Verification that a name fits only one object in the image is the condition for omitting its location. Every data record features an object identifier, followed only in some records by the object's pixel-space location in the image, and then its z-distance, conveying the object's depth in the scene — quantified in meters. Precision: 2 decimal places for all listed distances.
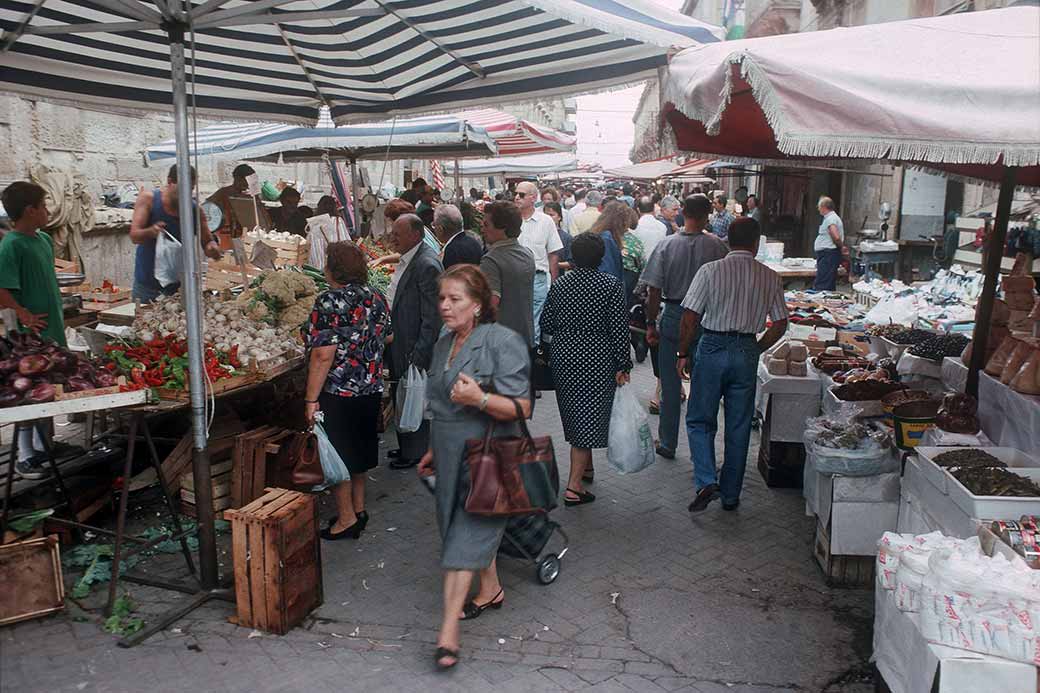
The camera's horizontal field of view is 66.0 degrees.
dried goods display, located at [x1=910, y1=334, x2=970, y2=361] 5.39
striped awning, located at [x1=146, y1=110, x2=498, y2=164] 9.73
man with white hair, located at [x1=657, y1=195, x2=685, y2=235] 11.38
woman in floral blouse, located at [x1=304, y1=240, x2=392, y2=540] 4.61
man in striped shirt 5.09
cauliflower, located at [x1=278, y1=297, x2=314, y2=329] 5.81
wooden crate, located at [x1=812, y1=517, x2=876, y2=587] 4.37
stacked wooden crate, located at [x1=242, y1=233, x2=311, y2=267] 9.17
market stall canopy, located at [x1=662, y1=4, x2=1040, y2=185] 2.71
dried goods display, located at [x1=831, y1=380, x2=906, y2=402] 5.03
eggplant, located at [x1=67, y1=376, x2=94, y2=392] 3.93
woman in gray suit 3.57
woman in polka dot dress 5.26
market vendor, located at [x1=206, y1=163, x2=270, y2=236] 7.61
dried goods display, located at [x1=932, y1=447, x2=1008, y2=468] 3.59
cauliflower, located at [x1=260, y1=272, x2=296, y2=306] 5.85
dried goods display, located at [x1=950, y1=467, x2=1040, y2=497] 3.26
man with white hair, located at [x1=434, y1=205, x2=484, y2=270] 6.43
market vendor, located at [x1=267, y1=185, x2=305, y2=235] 11.59
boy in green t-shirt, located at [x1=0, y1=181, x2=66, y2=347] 5.25
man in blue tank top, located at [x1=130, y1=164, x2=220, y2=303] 5.95
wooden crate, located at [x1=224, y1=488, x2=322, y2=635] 3.76
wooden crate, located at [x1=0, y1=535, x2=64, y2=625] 3.87
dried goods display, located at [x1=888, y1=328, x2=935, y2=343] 6.13
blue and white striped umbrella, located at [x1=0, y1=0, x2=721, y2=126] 3.92
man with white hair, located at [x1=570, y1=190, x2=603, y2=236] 11.09
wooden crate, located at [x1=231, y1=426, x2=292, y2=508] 5.11
